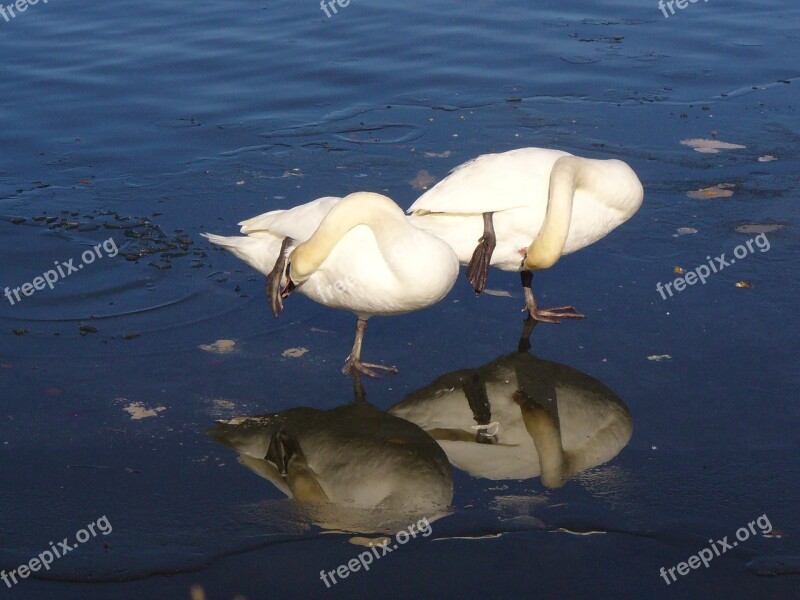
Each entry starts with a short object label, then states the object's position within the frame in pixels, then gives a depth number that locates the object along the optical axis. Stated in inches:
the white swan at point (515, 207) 253.1
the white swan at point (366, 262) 219.3
